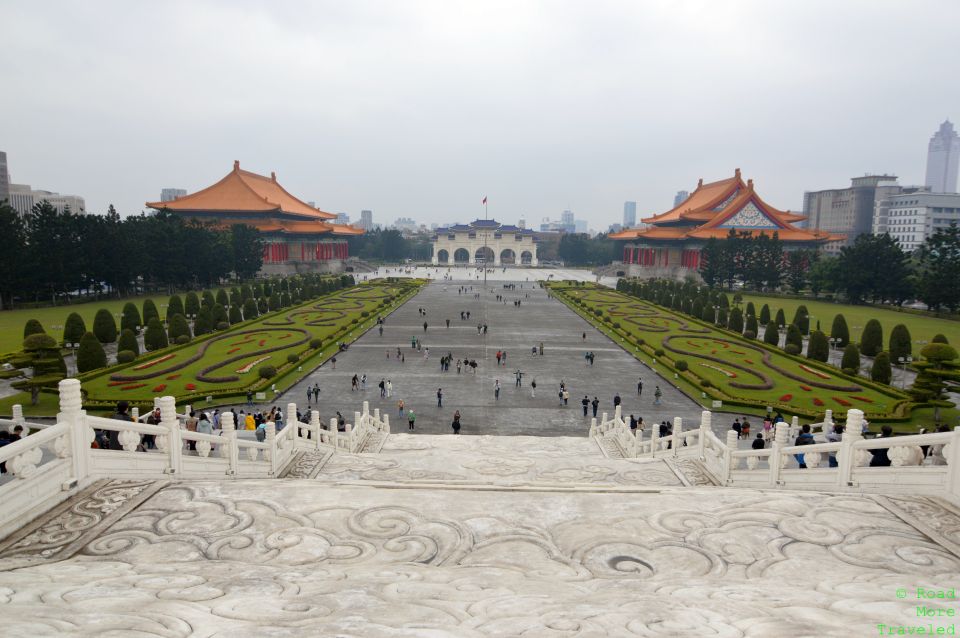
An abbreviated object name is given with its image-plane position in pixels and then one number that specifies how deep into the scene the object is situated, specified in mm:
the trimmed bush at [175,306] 42344
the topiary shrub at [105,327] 35844
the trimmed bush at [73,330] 33406
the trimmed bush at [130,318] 38000
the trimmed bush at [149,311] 39750
